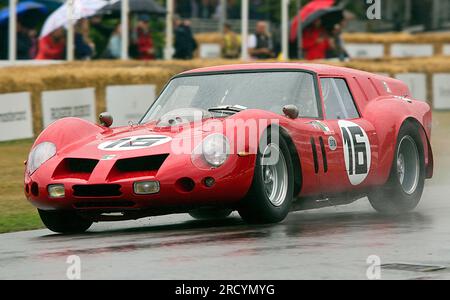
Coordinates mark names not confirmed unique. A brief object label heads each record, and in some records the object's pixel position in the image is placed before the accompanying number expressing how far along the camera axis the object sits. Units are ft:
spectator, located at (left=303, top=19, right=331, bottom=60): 92.32
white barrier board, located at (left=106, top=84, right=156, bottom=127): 67.77
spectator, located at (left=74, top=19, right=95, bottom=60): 81.69
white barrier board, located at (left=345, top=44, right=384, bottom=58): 137.90
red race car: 30.37
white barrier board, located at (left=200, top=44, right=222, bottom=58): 132.77
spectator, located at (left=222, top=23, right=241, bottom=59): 95.14
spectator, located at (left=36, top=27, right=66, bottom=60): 81.46
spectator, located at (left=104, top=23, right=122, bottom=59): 88.74
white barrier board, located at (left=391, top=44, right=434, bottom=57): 137.59
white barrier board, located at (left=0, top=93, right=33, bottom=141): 61.72
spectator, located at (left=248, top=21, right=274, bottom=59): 91.40
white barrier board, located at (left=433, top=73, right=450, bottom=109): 89.30
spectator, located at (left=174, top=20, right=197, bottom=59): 90.58
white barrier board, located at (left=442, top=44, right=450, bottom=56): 135.50
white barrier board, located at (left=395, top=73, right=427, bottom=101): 85.71
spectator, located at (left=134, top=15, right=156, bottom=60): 86.43
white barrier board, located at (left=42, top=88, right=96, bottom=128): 64.64
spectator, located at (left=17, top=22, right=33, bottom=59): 82.43
